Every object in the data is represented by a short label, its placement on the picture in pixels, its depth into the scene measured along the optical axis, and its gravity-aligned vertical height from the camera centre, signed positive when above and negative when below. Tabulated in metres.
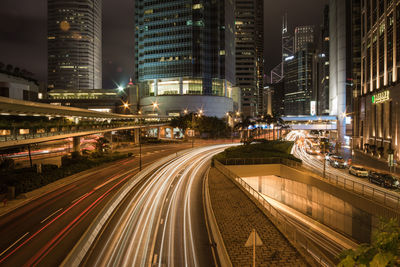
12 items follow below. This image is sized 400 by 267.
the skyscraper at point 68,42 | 190.88 +72.88
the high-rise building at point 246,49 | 187.50 +63.99
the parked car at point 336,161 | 40.41 -5.91
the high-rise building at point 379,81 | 46.44 +11.12
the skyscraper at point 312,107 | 183.66 +16.88
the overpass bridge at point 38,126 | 23.70 +0.66
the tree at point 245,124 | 82.38 +1.90
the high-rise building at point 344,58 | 89.62 +29.19
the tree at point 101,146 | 49.01 -3.32
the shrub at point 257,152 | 40.59 -4.24
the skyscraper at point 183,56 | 119.06 +38.34
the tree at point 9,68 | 75.66 +20.52
